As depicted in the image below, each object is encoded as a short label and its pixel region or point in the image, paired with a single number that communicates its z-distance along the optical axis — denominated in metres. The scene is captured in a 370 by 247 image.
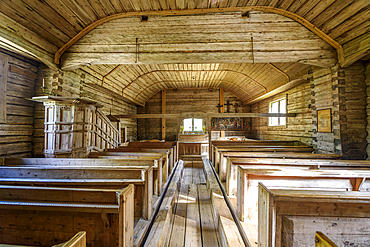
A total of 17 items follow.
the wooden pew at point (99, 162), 3.23
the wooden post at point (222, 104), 12.48
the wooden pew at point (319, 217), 1.14
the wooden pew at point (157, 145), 6.17
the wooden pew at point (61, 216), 1.43
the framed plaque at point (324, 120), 5.01
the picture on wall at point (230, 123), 12.43
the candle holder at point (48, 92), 4.63
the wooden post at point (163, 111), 12.50
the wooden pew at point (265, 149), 5.09
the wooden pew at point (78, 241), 0.85
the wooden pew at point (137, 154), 4.12
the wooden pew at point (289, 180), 2.05
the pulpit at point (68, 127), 4.21
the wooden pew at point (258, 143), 6.77
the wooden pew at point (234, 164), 3.11
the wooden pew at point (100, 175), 2.44
